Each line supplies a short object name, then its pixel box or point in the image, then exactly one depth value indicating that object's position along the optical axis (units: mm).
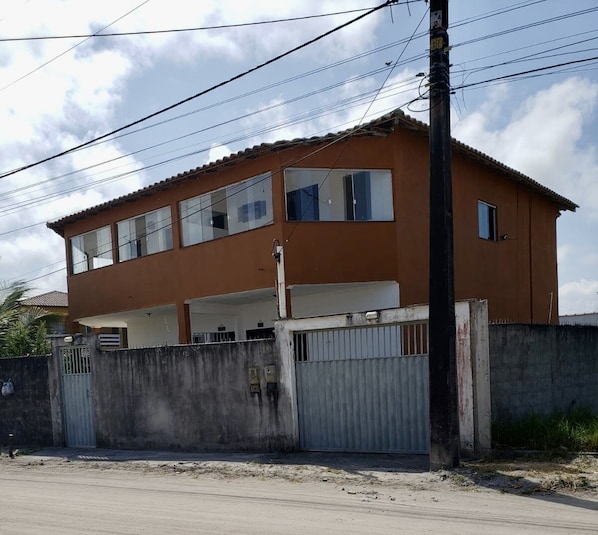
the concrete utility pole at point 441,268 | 8906
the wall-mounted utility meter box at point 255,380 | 11492
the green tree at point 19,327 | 16734
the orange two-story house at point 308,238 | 14148
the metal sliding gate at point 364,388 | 10266
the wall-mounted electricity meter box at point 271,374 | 11344
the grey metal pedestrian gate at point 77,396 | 13988
